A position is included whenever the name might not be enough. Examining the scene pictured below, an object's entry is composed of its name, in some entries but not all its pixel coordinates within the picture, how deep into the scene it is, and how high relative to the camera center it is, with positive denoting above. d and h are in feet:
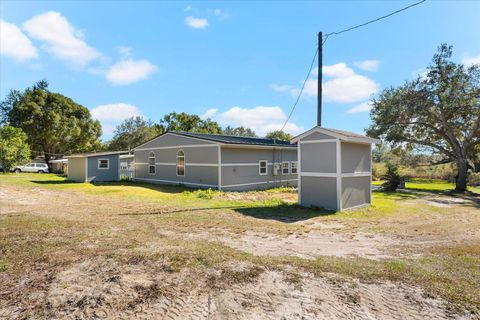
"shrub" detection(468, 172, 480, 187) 88.66 -5.41
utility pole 37.68 +9.25
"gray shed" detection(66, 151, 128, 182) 71.20 -0.43
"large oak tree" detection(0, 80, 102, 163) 106.93 +17.96
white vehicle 102.47 -0.81
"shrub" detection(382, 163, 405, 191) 64.54 -3.96
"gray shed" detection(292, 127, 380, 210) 36.11 -0.76
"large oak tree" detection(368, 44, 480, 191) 65.92 +12.23
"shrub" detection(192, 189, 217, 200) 46.24 -4.98
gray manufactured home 55.69 +0.38
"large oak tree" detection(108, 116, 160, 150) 156.74 +17.87
